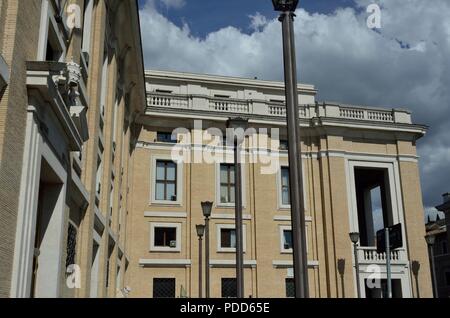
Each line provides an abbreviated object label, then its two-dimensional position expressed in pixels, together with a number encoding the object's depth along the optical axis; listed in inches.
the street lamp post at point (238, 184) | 546.3
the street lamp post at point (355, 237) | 1109.1
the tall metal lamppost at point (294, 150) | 261.1
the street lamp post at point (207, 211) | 798.6
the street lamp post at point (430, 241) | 1070.0
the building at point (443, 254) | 2362.2
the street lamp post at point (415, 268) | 1365.7
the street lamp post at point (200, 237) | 928.3
